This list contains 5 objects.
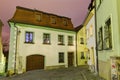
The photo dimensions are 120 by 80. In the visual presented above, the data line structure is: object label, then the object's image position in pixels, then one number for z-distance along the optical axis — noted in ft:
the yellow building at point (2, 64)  40.89
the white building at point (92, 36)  23.80
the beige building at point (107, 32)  12.09
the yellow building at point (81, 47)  45.35
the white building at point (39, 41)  31.95
